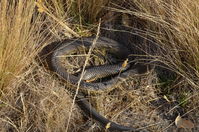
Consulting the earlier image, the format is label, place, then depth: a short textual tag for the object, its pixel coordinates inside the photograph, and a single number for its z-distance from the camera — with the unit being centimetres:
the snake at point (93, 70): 505
